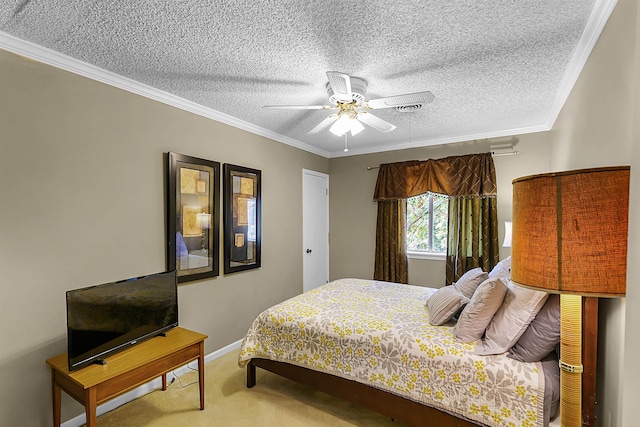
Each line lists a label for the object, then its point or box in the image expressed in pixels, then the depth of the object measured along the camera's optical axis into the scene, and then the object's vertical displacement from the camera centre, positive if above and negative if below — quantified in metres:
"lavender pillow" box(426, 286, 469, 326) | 2.17 -0.70
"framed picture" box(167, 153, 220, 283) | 2.70 -0.06
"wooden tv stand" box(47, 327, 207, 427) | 1.71 -0.99
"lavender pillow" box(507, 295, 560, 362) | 1.65 -0.69
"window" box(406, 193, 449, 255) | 4.16 -0.18
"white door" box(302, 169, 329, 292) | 4.45 -0.28
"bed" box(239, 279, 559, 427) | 1.65 -0.98
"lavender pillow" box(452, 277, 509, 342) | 1.87 -0.62
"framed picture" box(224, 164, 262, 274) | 3.21 -0.08
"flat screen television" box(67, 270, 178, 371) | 1.81 -0.71
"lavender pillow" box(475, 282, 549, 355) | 1.70 -0.64
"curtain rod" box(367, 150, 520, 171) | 3.67 +0.70
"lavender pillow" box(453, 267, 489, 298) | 2.52 -0.62
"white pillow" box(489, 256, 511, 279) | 2.30 -0.47
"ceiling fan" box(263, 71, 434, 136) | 1.95 +0.79
